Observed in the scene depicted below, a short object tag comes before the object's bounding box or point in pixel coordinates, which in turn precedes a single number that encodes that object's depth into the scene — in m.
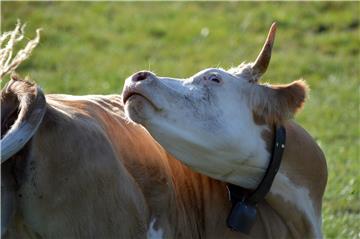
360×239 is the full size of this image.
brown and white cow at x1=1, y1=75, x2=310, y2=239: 9.87
